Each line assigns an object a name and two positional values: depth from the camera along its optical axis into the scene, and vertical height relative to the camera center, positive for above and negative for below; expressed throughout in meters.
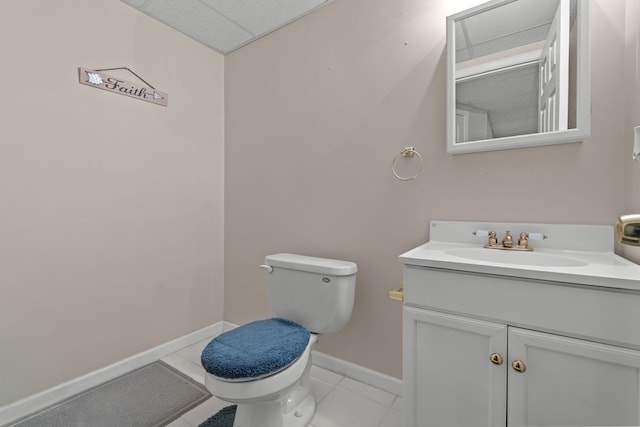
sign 1.54 +0.73
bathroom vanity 0.73 -0.37
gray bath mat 1.33 -0.99
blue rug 1.29 -0.98
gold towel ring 1.43 +0.27
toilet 1.04 -0.56
